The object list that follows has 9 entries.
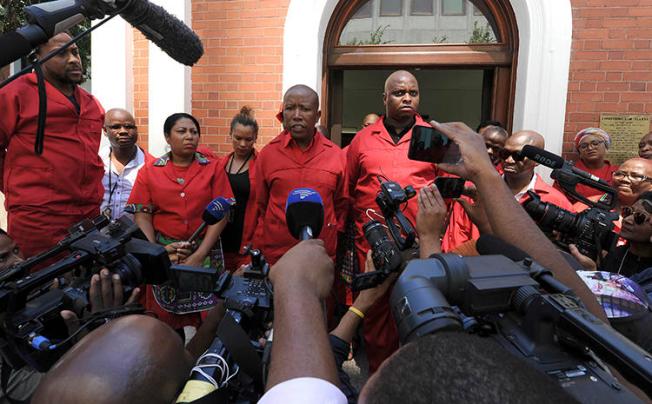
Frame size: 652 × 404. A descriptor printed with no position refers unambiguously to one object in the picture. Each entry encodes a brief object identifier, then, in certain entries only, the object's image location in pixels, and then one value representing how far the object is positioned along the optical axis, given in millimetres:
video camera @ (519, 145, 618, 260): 1647
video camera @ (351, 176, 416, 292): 1146
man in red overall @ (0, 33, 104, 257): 2043
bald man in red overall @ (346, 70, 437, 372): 2439
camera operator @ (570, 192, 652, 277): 1810
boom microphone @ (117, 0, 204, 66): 1340
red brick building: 3699
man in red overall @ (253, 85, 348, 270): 2635
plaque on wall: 3684
